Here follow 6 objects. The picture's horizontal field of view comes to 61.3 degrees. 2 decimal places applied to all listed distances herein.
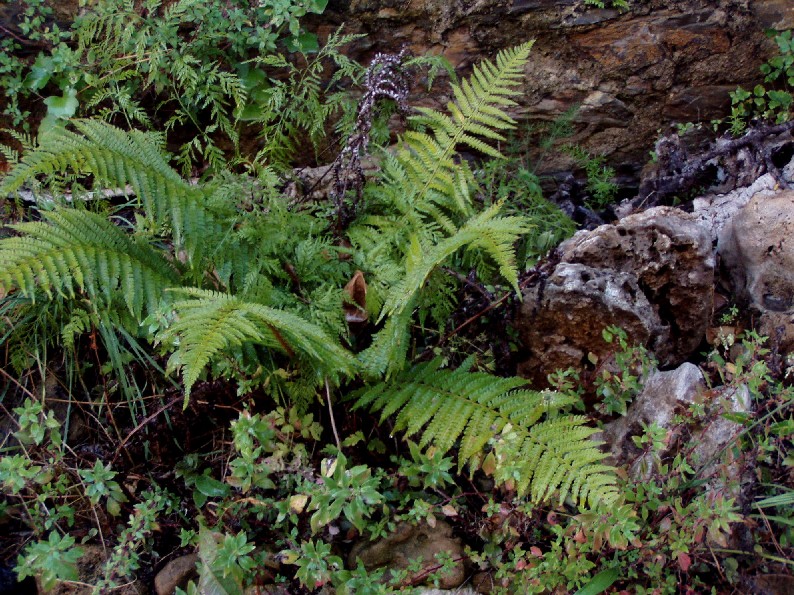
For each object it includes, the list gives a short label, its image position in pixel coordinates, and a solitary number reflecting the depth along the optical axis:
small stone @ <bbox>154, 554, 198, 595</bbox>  2.36
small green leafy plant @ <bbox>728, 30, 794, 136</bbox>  3.53
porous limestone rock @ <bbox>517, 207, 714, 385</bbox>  2.62
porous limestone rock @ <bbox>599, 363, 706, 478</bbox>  2.47
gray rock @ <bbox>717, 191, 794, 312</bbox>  2.81
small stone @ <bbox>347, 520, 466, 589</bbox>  2.38
